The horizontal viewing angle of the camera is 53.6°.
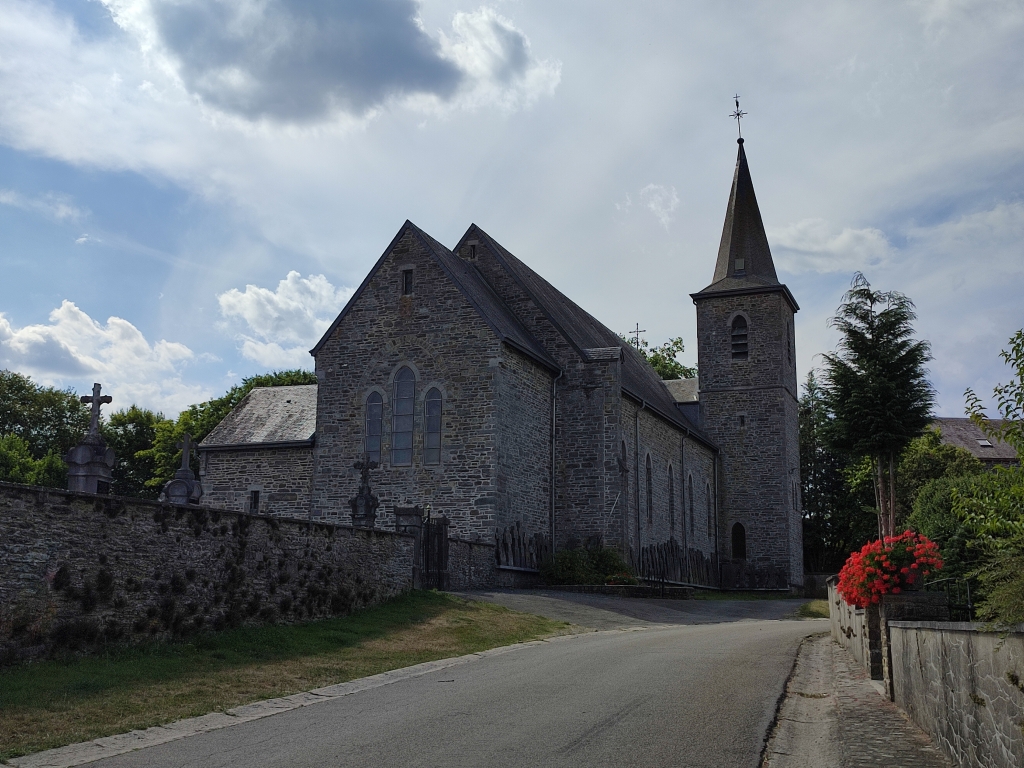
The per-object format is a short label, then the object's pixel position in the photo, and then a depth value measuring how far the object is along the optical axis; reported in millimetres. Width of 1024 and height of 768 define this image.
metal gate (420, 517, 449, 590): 21797
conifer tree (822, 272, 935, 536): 25625
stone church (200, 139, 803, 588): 27203
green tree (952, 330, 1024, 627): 5672
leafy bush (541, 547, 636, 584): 27625
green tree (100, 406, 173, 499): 56188
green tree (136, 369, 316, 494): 51969
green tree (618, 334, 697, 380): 65188
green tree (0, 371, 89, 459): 57875
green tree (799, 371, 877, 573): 51469
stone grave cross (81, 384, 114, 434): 20125
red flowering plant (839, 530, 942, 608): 10297
